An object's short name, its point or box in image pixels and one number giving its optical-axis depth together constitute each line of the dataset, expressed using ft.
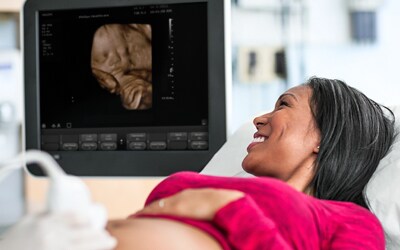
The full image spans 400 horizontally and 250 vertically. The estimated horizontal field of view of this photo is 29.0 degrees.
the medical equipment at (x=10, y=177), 7.22
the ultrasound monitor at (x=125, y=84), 5.08
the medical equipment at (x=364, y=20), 7.77
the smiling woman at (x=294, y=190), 3.27
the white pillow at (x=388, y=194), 3.96
